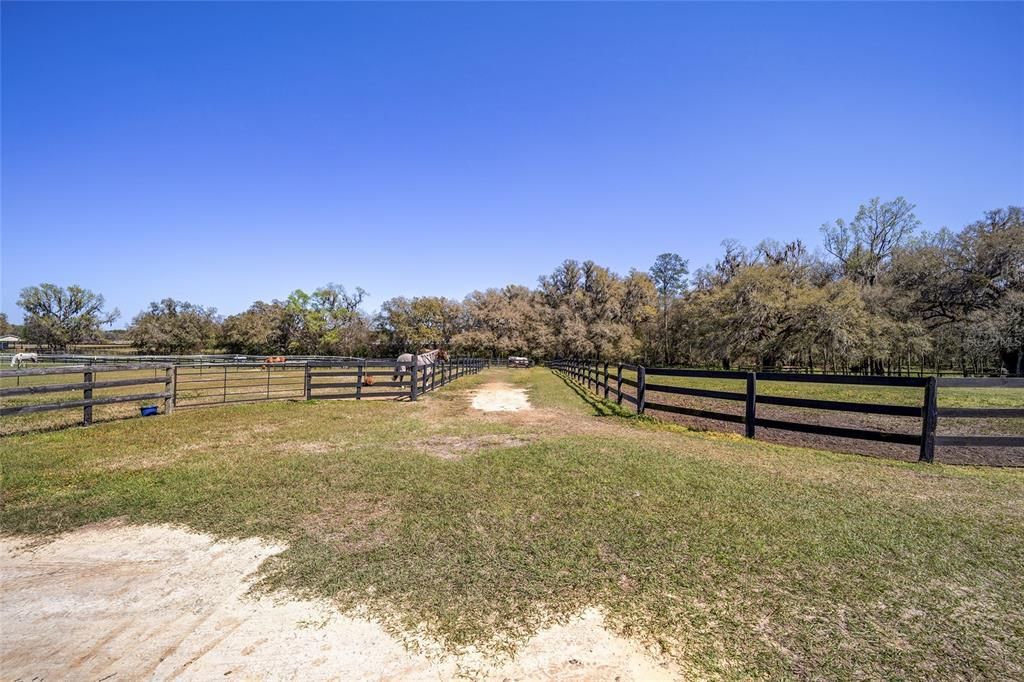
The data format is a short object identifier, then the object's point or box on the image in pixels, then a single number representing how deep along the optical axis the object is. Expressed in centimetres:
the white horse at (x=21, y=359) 2664
